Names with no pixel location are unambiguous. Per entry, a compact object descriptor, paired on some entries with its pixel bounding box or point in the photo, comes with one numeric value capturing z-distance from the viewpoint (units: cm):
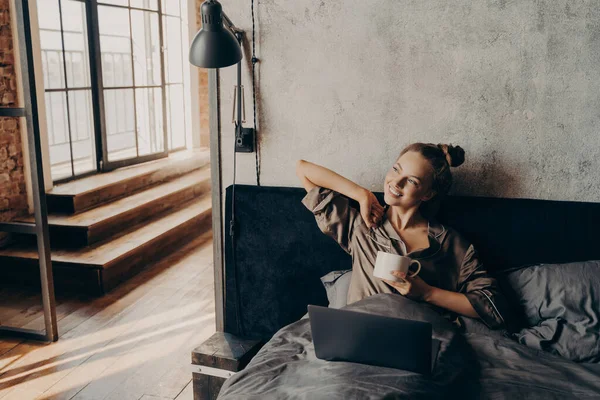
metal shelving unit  266
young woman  183
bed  147
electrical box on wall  227
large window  443
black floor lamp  187
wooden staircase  358
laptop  138
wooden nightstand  209
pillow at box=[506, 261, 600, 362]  173
